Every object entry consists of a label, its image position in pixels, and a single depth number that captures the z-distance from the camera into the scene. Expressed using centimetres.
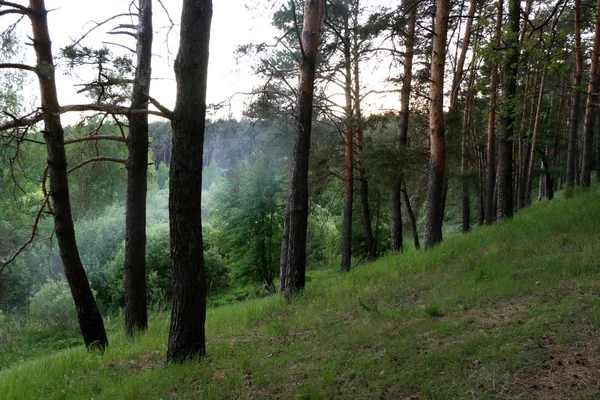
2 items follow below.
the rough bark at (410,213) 1590
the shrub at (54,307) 1645
